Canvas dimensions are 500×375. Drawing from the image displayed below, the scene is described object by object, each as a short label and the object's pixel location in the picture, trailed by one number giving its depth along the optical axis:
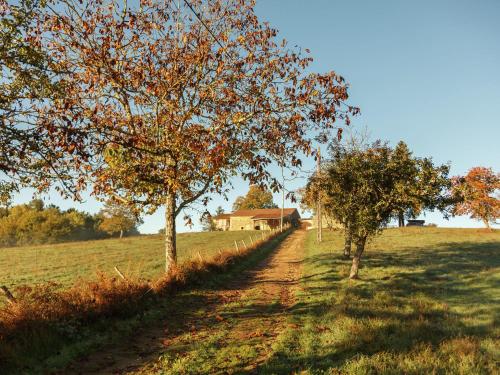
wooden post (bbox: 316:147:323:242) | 45.83
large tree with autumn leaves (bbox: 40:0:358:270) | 11.77
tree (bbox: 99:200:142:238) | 89.06
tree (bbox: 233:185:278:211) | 136.00
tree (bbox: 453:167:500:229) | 68.50
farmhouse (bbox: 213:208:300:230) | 102.06
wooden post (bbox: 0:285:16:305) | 9.63
